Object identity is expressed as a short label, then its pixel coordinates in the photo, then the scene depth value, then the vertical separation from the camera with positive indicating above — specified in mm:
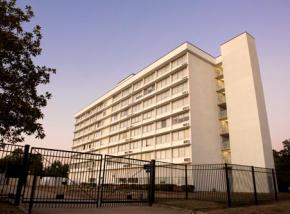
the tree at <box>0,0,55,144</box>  11164 +4783
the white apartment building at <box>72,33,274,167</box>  36844 +12735
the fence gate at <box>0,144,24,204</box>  10784 +917
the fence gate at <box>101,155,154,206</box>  13633 -263
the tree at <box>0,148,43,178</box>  10919 +993
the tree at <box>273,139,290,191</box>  39334 +4657
